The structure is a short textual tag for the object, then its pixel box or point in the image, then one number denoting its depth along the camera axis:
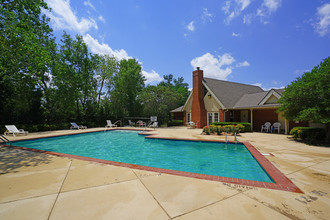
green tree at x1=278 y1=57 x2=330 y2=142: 8.45
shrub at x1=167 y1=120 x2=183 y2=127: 24.22
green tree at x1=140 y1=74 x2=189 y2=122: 24.73
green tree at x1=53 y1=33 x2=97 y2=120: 20.08
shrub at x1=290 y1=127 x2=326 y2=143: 9.86
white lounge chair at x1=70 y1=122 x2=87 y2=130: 19.07
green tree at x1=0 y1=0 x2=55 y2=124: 8.30
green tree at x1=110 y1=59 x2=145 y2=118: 24.81
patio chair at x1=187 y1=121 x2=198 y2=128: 20.19
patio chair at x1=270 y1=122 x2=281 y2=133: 14.67
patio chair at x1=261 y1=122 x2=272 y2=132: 15.47
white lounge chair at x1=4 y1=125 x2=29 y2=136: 12.58
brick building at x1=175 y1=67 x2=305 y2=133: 16.03
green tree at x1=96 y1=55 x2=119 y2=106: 26.31
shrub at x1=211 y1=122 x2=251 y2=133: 14.67
